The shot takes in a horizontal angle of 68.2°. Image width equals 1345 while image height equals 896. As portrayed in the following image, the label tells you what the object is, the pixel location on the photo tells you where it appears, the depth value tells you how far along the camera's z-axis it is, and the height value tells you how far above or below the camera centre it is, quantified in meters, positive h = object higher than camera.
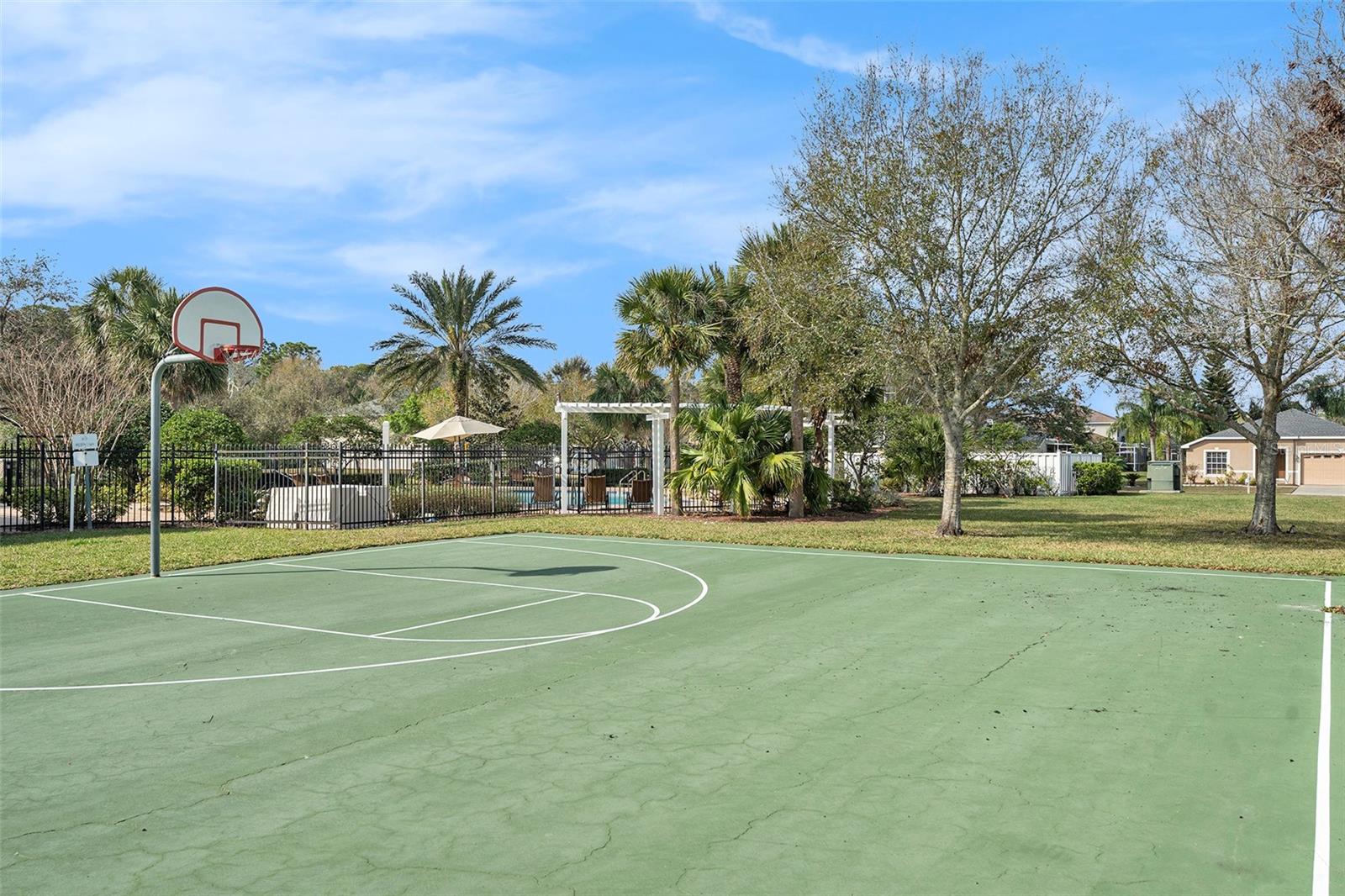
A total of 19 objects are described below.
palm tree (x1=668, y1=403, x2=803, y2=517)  24.08 +0.34
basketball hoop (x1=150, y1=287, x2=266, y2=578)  14.09 +2.03
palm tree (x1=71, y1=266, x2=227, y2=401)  34.69 +5.39
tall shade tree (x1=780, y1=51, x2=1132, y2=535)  18.83 +4.97
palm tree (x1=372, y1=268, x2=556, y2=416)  35.59 +4.88
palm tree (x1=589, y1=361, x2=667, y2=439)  50.09 +4.22
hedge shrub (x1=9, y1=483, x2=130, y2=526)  22.05 -0.71
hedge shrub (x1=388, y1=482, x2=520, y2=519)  24.19 -0.72
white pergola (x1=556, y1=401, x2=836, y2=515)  26.16 +1.40
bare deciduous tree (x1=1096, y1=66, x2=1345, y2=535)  17.78 +3.88
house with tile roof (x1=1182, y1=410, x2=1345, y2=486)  57.31 +1.12
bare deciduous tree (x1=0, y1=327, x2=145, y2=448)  25.73 +2.16
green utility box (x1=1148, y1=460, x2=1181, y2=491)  45.59 -0.19
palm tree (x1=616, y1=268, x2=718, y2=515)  24.64 +3.70
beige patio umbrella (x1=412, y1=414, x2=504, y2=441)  29.33 +1.30
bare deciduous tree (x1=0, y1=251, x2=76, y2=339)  32.56 +6.19
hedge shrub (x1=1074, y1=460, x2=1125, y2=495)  41.09 -0.25
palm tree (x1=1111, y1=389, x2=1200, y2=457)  63.06 +3.35
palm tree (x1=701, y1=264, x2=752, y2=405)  25.06 +4.35
